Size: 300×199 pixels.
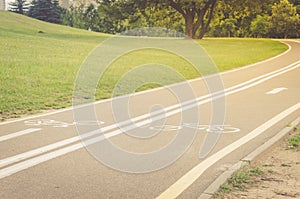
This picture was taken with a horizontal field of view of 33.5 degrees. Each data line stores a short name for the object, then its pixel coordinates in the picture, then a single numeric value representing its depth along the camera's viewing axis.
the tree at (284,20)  70.25
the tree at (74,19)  96.38
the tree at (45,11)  85.25
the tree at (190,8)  56.78
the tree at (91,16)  98.44
